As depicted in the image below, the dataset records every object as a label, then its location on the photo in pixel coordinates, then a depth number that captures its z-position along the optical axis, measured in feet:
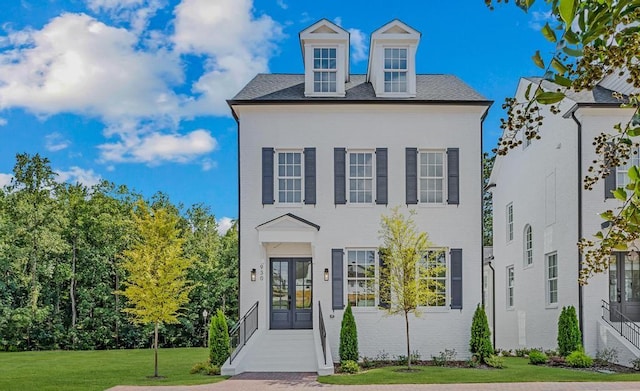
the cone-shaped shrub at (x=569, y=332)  64.44
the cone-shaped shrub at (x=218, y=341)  61.62
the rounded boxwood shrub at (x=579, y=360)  60.49
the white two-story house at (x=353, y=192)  68.23
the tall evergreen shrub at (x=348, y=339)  62.80
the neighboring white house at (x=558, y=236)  65.77
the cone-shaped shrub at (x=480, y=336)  64.75
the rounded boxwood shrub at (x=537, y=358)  63.77
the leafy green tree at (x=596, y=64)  8.86
